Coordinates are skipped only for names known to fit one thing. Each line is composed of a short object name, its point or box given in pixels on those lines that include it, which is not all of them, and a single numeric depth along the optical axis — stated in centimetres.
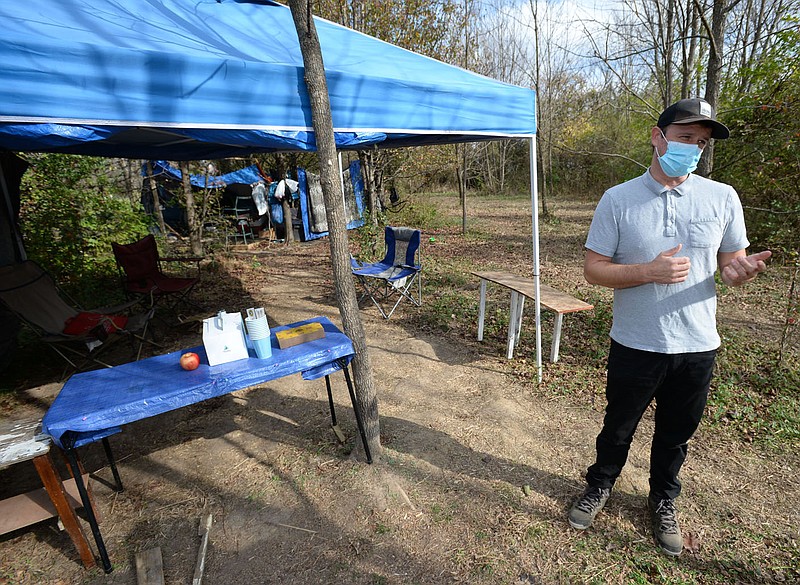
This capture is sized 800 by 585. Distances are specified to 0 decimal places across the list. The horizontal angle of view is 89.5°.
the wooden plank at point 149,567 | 190
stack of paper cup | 225
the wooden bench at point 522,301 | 339
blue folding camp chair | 538
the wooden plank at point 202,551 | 189
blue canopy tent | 180
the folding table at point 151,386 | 183
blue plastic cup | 227
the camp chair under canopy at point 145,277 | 518
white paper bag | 224
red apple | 220
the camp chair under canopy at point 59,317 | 371
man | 166
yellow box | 244
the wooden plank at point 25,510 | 194
